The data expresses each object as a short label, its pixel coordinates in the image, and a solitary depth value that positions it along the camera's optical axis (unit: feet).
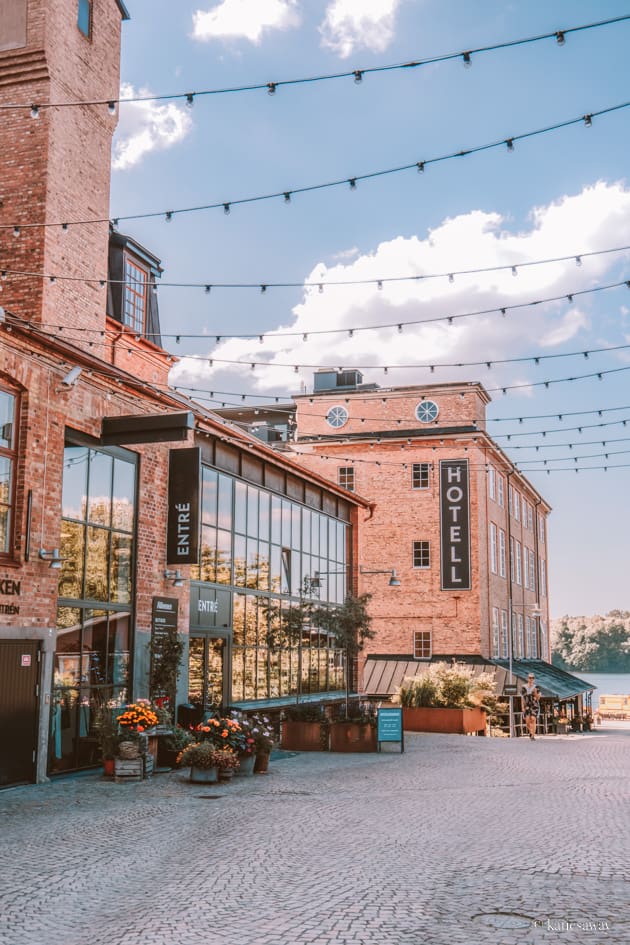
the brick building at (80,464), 48.37
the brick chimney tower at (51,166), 56.54
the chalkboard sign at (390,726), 68.59
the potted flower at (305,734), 71.36
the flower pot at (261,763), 53.93
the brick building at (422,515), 125.29
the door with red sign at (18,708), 46.39
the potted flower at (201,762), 48.34
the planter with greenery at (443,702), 87.76
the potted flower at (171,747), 53.72
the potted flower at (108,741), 49.93
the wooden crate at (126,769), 48.96
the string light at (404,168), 31.96
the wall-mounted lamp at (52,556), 48.78
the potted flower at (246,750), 52.26
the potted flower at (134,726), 49.14
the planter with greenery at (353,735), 69.72
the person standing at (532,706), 86.89
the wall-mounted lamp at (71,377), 50.80
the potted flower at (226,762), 48.73
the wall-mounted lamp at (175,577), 61.98
